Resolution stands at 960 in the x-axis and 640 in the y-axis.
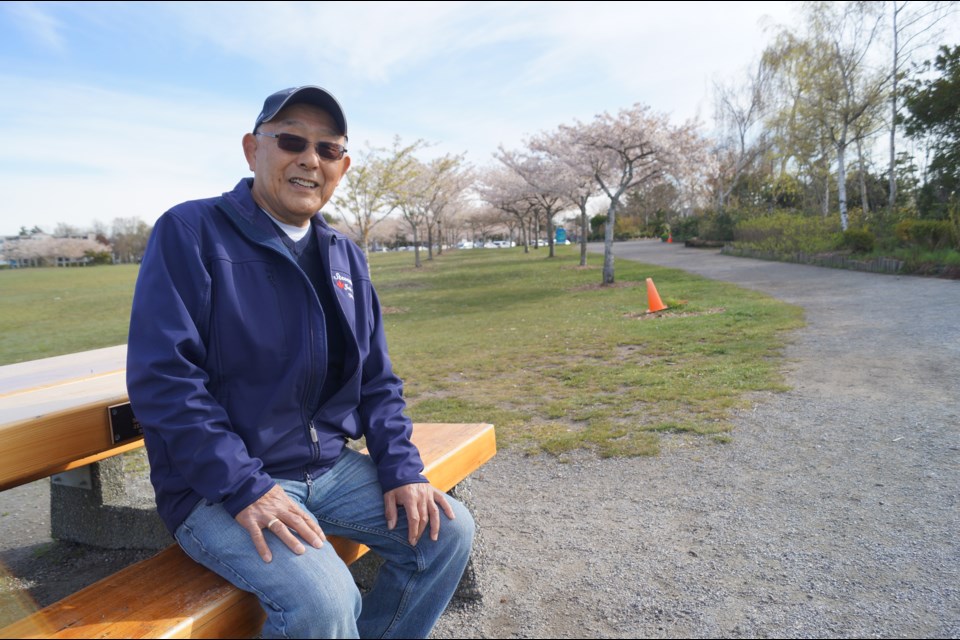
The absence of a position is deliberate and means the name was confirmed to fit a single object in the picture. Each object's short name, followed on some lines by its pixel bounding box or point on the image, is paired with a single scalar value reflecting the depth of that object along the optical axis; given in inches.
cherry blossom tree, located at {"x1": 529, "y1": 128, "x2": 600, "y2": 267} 872.9
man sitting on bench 70.4
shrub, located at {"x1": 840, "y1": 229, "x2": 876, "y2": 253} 663.9
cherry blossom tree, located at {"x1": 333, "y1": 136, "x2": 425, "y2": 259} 777.6
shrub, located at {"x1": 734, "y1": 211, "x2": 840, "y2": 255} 796.6
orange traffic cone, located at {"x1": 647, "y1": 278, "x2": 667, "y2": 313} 451.5
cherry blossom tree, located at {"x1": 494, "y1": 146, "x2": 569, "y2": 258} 1082.3
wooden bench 64.2
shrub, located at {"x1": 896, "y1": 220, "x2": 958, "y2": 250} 545.5
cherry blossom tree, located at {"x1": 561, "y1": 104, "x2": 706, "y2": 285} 659.4
